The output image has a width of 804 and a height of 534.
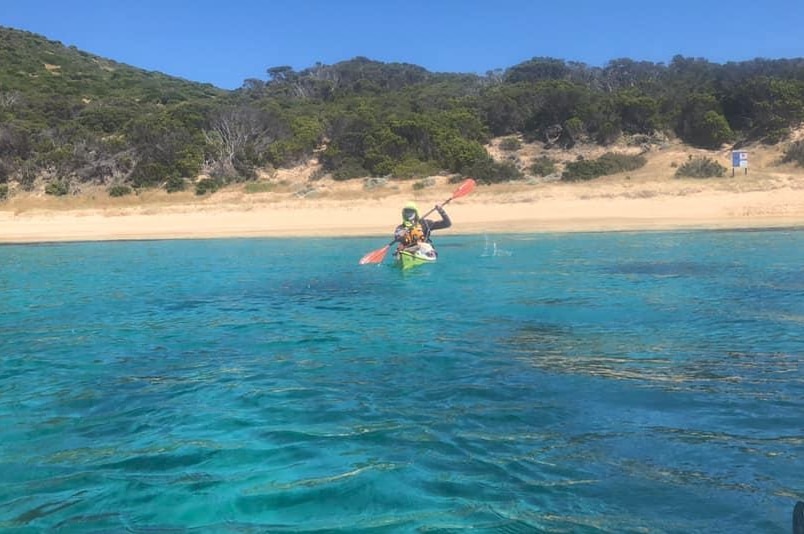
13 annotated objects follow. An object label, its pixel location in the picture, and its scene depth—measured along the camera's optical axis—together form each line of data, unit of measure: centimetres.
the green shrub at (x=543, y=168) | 3412
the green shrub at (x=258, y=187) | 3484
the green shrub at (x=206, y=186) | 3503
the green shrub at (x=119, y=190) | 3528
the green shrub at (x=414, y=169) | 3456
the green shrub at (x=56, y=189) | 3575
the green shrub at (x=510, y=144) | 3922
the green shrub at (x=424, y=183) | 3241
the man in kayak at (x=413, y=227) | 1633
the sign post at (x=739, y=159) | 3028
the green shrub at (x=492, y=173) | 3294
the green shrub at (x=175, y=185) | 3569
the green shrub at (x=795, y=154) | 3162
